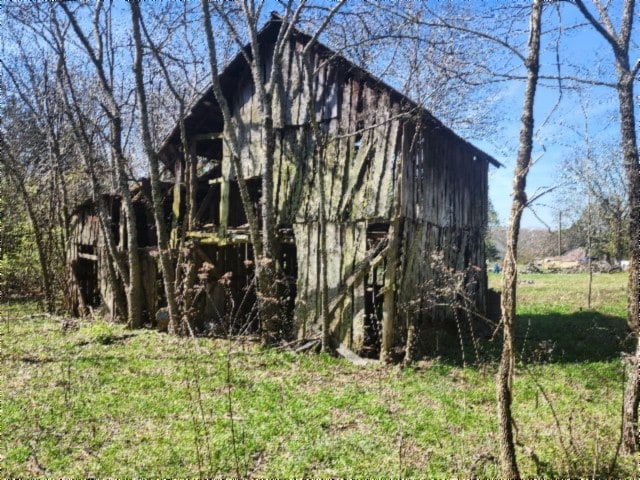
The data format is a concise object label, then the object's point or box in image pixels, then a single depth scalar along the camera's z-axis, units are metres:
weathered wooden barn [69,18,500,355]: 9.03
